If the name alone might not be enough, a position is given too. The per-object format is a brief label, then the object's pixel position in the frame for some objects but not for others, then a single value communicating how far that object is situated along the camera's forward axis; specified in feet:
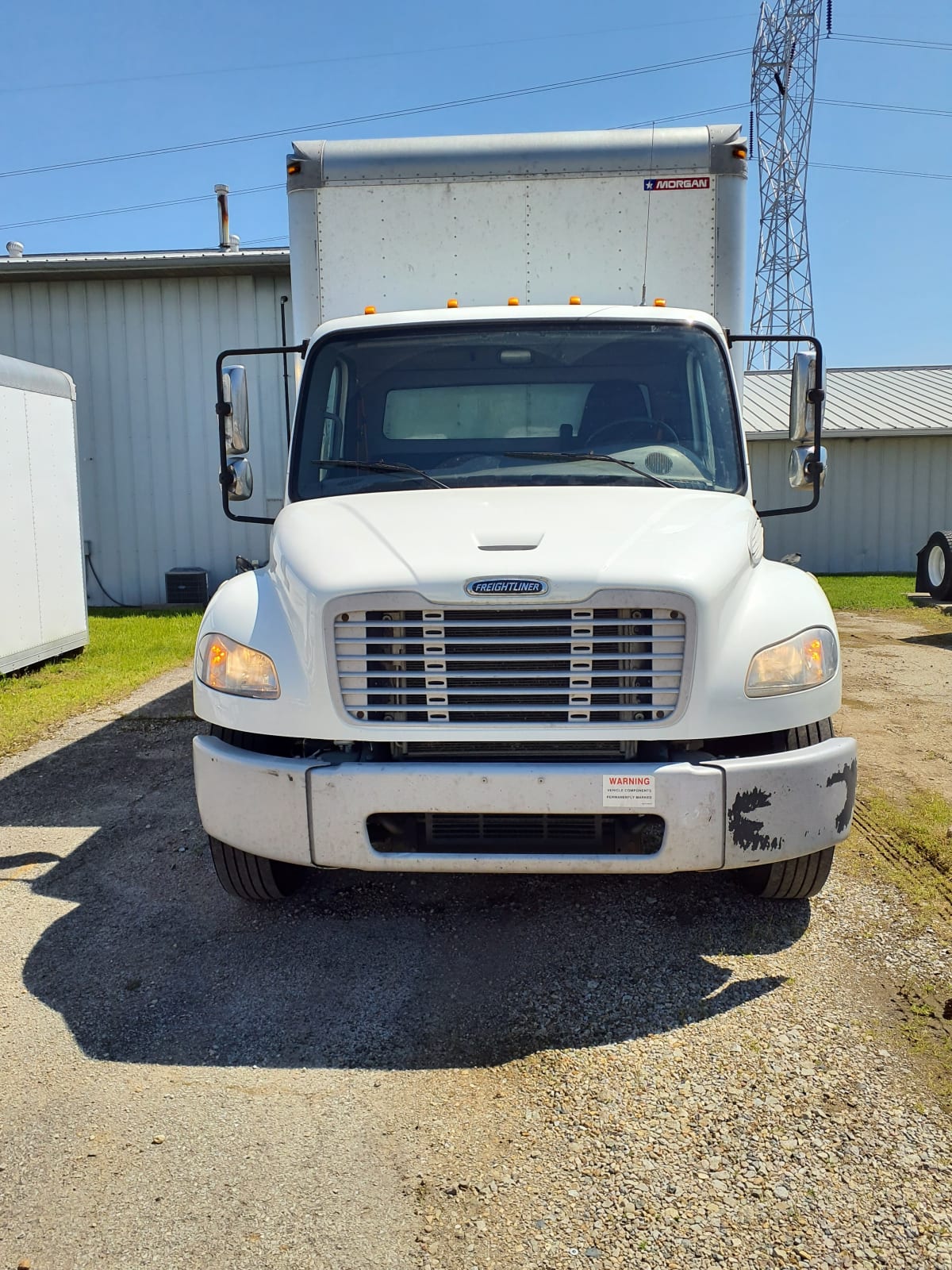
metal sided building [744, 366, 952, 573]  66.54
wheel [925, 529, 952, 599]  43.09
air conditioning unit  47.32
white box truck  11.33
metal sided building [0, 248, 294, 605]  47.24
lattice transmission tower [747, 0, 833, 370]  144.36
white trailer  29.22
